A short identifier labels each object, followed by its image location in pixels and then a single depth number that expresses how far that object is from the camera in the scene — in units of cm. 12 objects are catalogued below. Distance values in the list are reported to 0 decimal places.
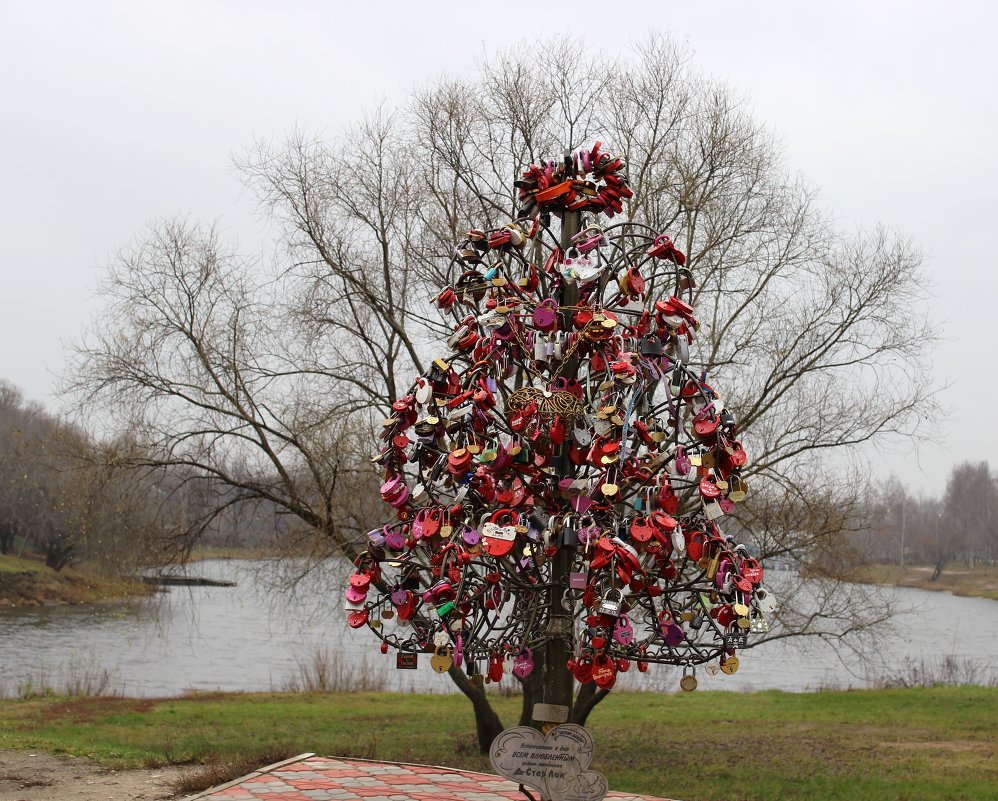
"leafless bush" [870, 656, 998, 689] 1917
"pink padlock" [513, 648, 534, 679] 531
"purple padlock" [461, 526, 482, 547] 523
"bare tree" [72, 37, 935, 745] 1080
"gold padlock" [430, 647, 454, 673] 520
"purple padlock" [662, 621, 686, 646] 514
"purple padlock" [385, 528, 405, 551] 550
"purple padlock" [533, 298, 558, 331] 550
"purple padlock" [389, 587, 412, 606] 533
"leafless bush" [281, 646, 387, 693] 1752
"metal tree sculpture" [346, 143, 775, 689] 505
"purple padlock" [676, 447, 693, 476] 502
